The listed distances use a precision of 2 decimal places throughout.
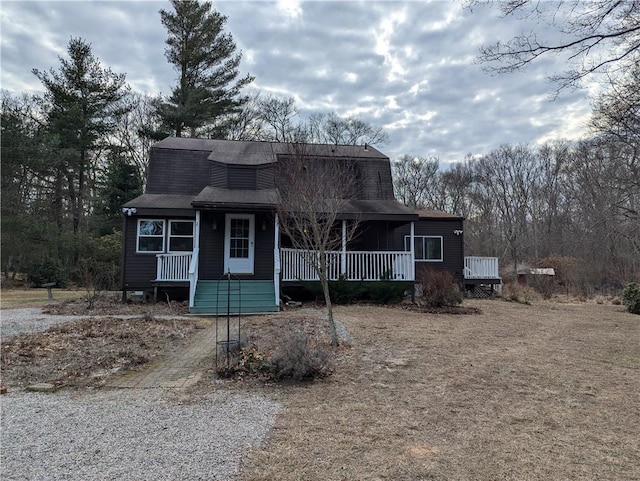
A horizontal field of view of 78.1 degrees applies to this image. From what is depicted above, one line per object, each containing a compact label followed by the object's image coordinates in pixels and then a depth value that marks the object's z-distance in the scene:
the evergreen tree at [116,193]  23.66
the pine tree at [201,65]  25.98
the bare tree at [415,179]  35.84
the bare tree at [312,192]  7.33
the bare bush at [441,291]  11.77
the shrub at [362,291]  12.29
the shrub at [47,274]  20.09
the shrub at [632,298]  13.81
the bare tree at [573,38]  5.30
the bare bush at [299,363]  4.94
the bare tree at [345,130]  29.33
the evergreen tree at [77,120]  23.17
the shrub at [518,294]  15.80
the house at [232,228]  12.16
